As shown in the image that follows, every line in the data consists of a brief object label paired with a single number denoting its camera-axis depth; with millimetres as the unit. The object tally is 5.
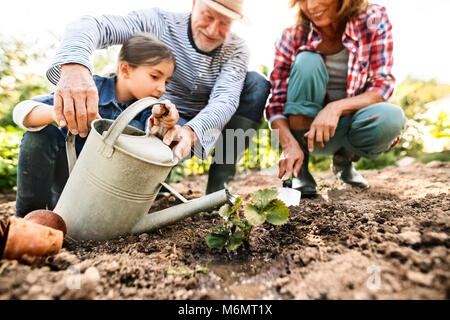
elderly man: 1385
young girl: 1472
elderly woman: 1899
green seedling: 1203
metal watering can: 1188
